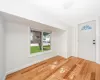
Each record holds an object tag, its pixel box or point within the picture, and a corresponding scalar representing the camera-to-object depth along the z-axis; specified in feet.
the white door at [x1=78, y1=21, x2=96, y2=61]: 9.21
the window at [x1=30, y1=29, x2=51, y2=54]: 8.08
